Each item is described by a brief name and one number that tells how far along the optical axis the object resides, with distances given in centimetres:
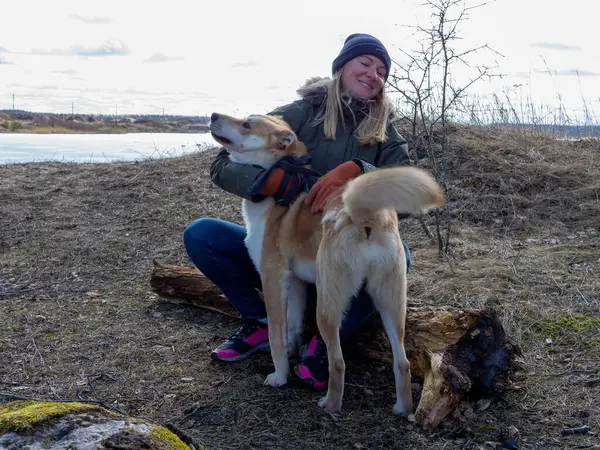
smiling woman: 358
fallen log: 279
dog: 256
